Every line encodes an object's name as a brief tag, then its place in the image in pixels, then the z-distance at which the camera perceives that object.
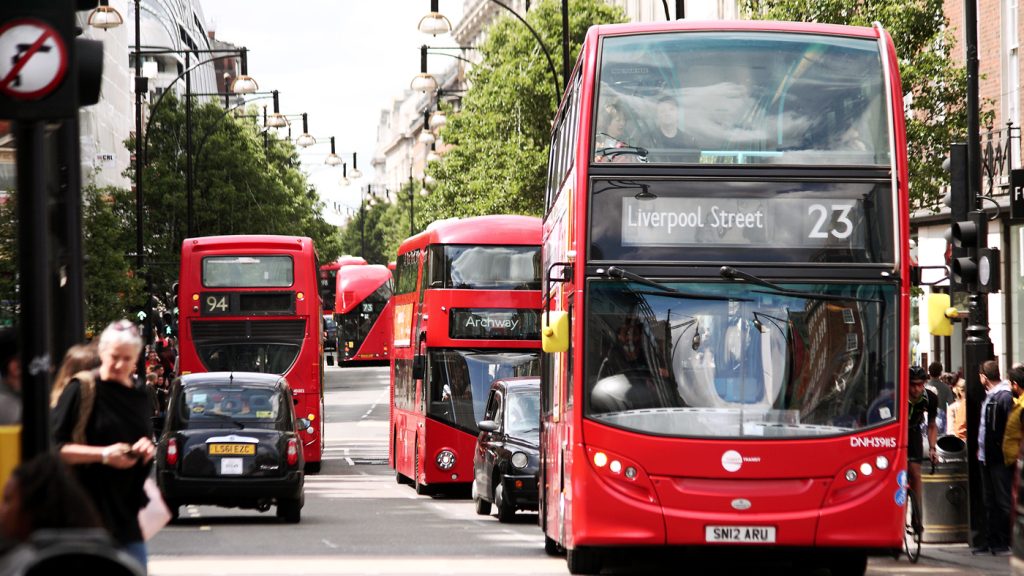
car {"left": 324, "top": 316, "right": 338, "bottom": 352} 105.94
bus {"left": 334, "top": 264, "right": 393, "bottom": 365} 84.38
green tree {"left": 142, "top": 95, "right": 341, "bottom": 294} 66.94
